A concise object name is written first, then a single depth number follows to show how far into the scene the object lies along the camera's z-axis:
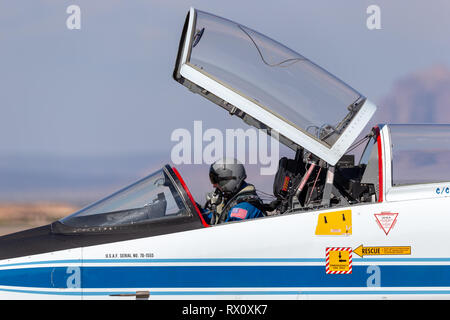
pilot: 10.93
